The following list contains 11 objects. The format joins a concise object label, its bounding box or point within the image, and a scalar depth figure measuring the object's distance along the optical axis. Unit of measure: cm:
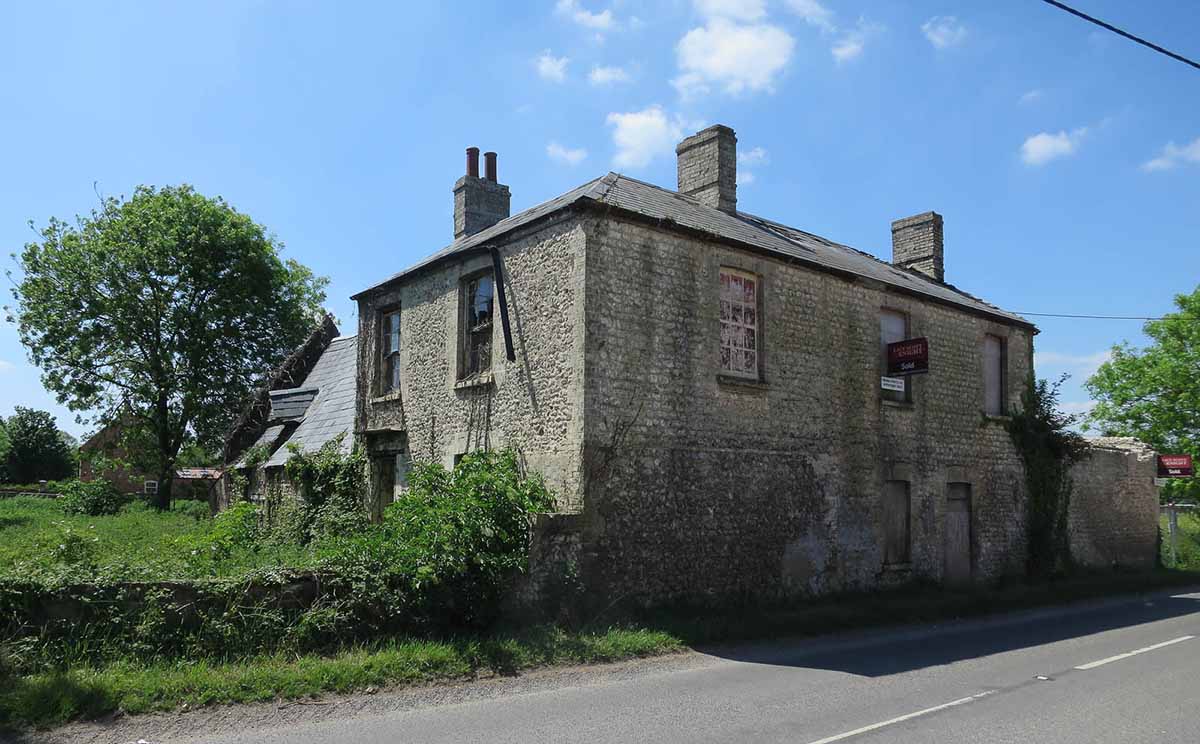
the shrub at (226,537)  1105
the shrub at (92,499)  3394
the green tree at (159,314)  3303
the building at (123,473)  3612
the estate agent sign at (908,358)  1555
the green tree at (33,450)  5772
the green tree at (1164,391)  3659
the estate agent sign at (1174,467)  2416
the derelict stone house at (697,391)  1220
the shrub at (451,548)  961
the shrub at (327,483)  1636
